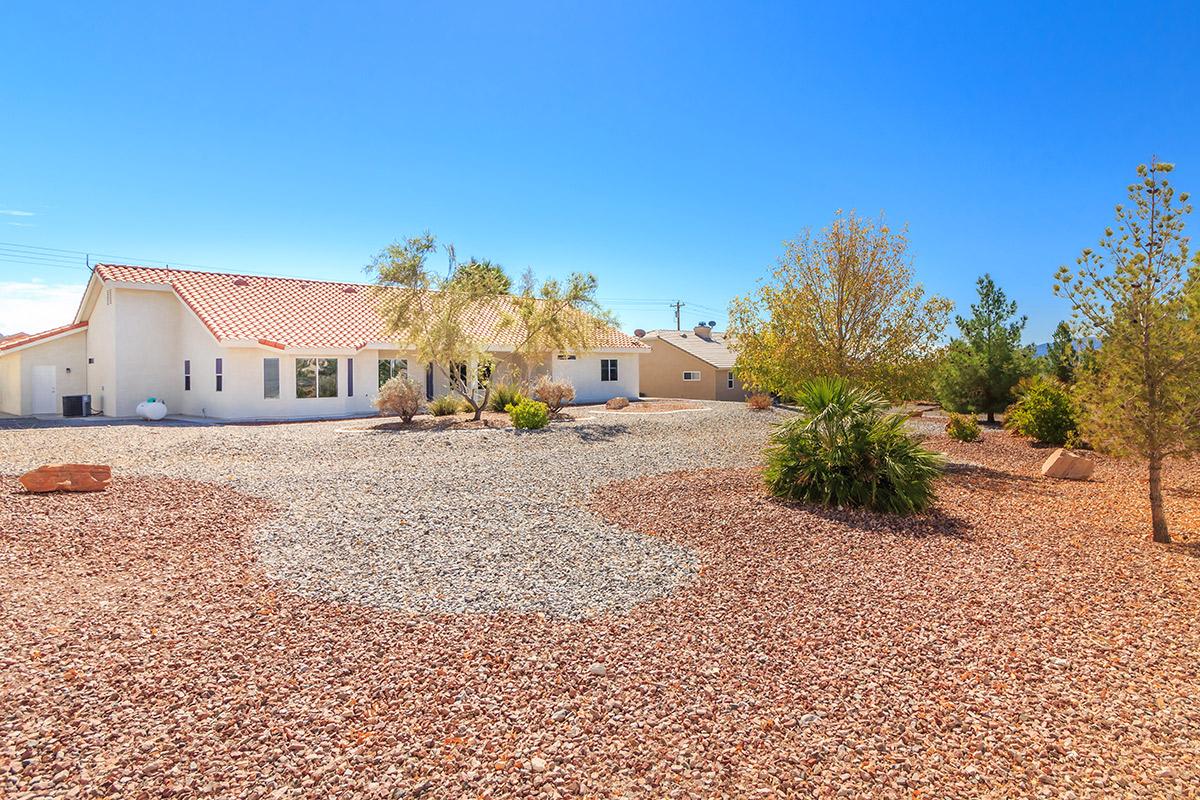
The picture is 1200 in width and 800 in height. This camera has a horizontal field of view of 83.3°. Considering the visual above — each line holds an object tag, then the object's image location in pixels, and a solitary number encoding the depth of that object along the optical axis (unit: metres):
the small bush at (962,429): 17.89
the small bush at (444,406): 22.91
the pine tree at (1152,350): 7.98
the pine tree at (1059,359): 23.94
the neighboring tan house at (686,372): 41.06
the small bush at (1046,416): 16.98
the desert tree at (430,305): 21.77
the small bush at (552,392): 22.72
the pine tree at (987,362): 21.92
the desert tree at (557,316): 24.39
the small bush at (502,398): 24.59
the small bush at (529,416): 18.69
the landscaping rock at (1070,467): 12.89
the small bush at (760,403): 24.83
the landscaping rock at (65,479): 9.23
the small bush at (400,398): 20.19
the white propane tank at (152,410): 22.95
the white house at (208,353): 23.25
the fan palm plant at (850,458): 8.85
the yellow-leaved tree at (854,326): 15.05
